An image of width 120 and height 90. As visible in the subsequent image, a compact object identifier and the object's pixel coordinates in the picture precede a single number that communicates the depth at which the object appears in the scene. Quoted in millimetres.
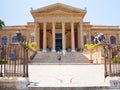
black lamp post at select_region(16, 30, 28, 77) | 9823
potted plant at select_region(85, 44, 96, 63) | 28620
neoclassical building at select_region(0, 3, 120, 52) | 45531
